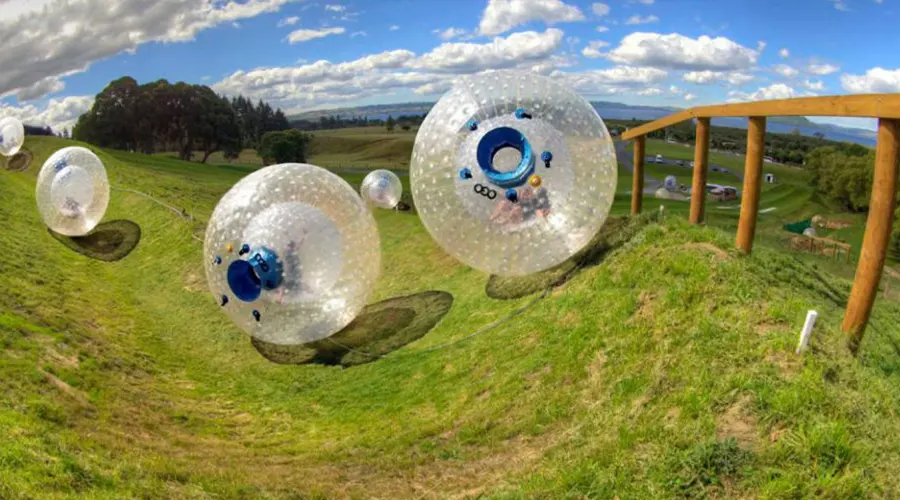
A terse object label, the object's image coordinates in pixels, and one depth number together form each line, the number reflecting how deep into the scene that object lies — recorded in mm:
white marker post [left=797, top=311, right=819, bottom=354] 5090
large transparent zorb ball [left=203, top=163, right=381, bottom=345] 9141
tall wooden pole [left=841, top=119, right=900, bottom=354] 5414
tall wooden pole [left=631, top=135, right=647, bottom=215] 13727
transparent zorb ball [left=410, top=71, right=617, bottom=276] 8469
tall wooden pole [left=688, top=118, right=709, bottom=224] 10234
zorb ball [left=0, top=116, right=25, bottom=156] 31812
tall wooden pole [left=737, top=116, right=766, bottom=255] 8109
